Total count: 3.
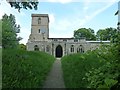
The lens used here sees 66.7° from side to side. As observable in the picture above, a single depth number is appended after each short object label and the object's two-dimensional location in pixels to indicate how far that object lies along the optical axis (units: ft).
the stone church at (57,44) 77.61
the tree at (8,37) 55.05
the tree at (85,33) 97.10
